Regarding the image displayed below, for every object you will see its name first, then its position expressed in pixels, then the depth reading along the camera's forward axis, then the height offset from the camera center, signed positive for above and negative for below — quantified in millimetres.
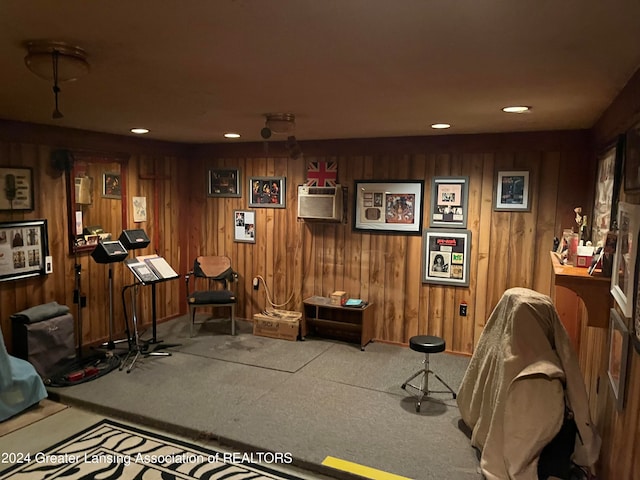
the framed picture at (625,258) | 1877 -186
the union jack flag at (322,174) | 5203 +378
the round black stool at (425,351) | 3582 -1046
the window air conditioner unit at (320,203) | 5094 +58
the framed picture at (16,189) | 4059 +125
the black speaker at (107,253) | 4379 -444
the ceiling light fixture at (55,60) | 1808 +565
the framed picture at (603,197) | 2820 +108
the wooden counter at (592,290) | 2422 -392
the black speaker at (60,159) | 4438 +414
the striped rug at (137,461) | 2828 -1576
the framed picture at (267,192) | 5543 +180
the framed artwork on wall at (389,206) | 4879 +36
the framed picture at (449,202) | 4668 +86
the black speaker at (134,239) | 4652 -331
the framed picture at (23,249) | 4051 -399
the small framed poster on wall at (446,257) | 4707 -457
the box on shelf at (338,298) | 5062 -943
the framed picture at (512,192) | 4441 +184
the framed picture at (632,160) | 2047 +244
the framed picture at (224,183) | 5773 +287
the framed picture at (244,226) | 5742 -228
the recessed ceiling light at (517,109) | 3068 +669
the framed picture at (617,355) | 2002 -628
